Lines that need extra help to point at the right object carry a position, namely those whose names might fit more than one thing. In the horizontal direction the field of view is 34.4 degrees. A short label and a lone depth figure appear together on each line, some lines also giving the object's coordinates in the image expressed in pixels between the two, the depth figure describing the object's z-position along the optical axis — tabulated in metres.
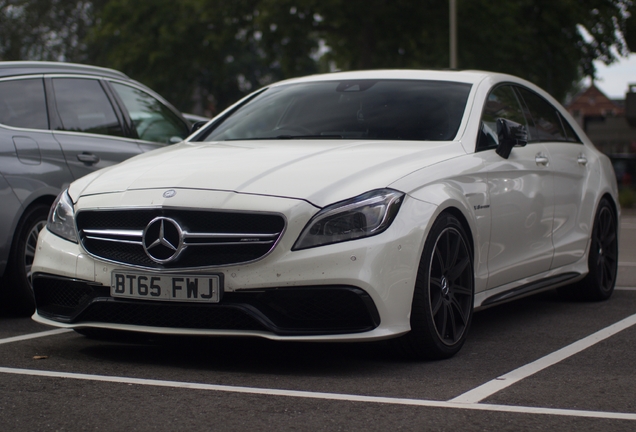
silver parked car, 6.48
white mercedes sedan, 4.46
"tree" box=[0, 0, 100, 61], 53.62
